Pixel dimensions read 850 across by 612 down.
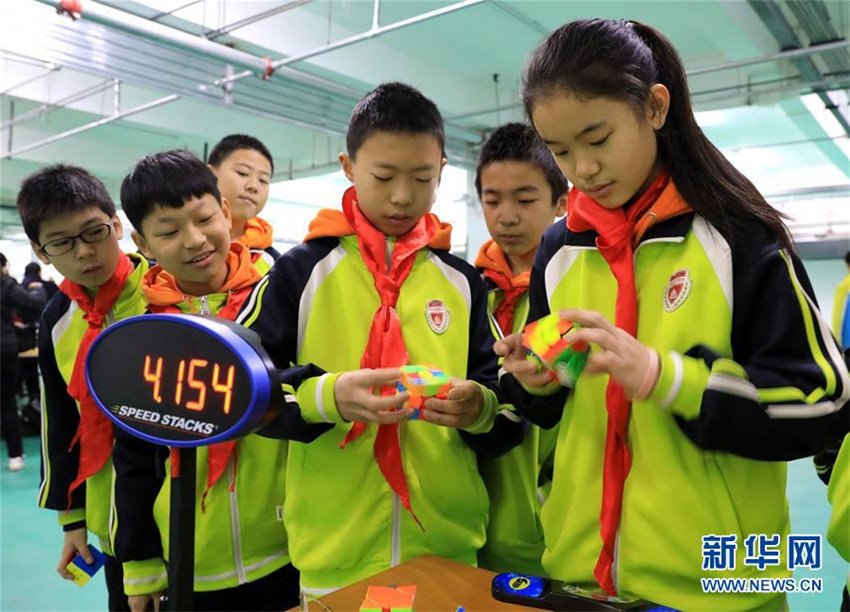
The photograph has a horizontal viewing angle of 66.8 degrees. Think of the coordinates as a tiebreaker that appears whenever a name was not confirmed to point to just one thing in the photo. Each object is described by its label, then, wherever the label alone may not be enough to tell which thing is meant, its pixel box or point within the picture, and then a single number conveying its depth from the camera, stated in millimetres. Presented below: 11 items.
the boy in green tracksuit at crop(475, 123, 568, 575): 1669
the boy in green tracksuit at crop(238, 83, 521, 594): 1238
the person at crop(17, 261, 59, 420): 6387
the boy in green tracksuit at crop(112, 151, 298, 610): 1464
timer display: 712
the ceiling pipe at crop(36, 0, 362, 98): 3617
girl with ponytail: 875
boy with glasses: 1652
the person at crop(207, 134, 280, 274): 2368
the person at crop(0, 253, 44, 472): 5289
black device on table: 920
